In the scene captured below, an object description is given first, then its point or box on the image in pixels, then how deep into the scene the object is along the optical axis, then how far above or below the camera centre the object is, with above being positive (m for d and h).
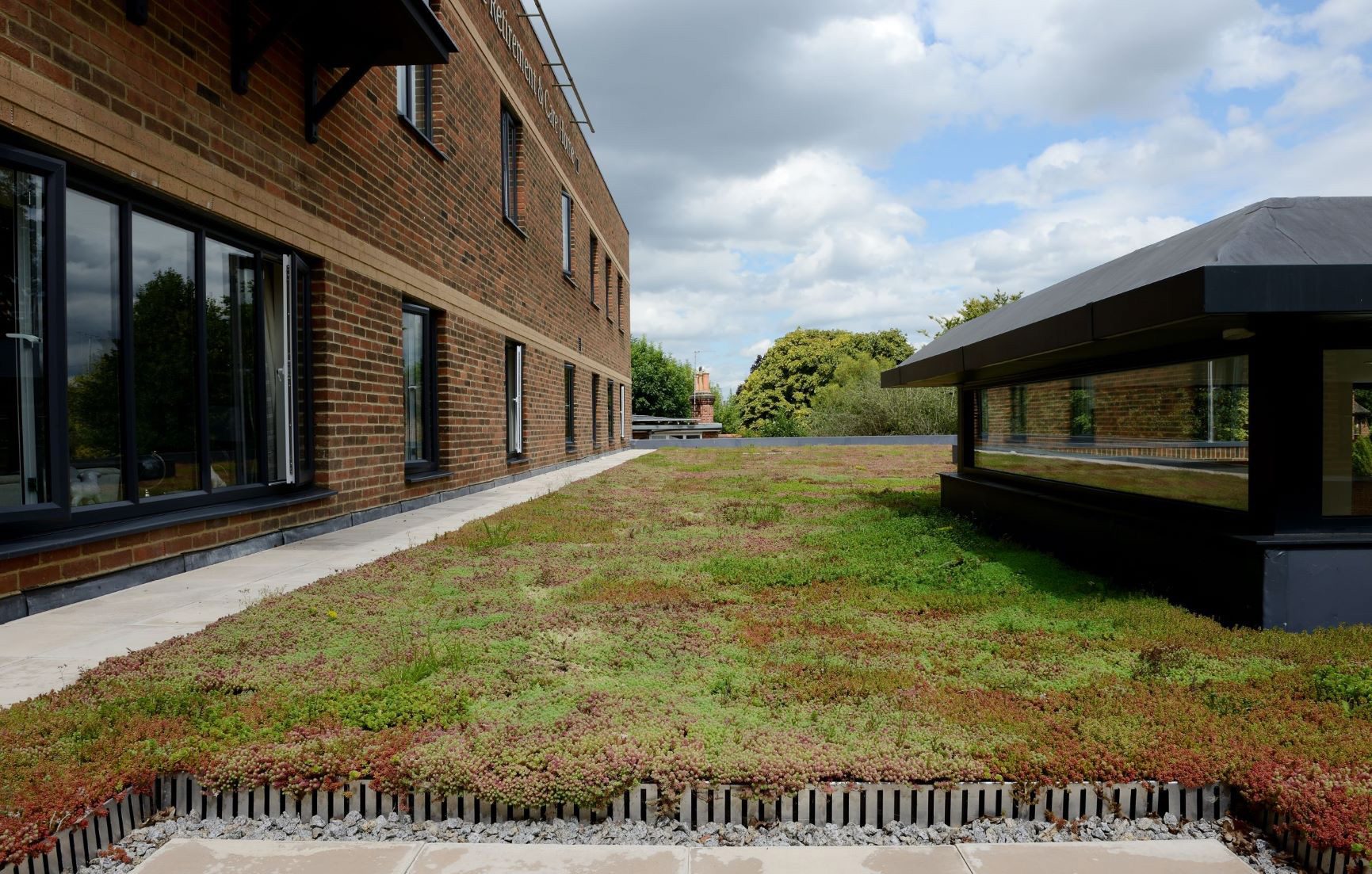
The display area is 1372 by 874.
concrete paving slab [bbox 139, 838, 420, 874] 2.00 -1.18
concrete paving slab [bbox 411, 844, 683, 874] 2.00 -1.19
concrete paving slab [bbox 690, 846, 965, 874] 2.00 -1.19
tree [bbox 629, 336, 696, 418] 48.66 +2.54
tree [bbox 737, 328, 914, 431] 53.84 +4.20
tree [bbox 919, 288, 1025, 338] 37.00 +5.70
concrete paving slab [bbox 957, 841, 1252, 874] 2.01 -1.20
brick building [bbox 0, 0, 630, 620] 4.05 +1.14
